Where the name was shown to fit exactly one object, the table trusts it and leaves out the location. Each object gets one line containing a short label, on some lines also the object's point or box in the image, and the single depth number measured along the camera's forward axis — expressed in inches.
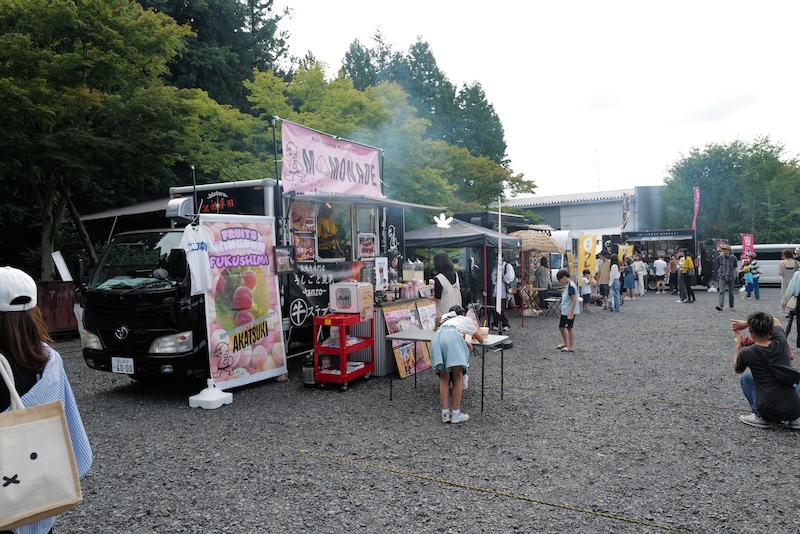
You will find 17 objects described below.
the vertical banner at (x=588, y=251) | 754.2
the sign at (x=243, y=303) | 256.2
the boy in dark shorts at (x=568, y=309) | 357.7
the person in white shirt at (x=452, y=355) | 214.4
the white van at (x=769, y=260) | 910.4
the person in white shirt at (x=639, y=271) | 831.1
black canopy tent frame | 476.1
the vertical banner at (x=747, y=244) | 869.8
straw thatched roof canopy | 619.2
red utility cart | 269.4
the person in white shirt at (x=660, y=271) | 901.2
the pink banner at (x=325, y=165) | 278.4
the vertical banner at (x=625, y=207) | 1300.9
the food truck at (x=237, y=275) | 245.1
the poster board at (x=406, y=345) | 293.9
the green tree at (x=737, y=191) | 1196.5
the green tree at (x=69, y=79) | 450.6
